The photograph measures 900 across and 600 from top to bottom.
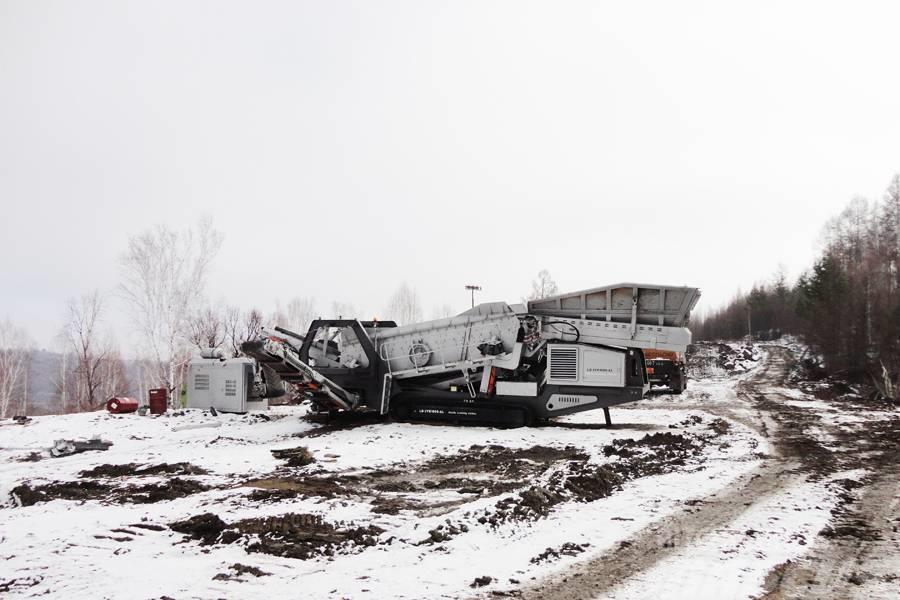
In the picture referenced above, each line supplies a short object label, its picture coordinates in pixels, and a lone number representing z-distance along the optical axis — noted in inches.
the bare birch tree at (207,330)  1147.0
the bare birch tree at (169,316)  904.3
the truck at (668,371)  488.1
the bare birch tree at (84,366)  1323.1
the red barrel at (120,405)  568.4
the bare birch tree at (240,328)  1501.0
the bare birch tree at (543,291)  2079.8
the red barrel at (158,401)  566.8
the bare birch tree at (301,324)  1768.6
